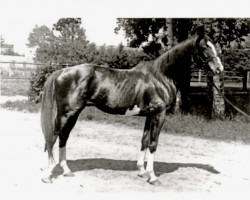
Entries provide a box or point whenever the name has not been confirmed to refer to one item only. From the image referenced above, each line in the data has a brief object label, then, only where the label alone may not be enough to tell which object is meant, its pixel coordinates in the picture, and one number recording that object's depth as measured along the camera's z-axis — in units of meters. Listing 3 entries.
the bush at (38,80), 8.49
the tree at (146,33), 8.18
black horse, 4.93
